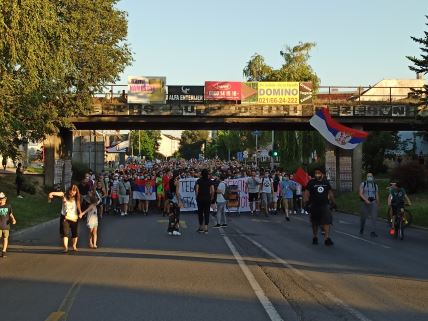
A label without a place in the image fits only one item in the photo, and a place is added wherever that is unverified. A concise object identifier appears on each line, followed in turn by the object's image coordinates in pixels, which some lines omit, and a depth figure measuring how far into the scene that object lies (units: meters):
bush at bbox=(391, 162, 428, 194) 32.19
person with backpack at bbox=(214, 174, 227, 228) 19.38
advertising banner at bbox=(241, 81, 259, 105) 39.94
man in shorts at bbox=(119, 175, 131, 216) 26.67
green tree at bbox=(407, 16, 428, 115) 28.36
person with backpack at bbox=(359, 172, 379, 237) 16.99
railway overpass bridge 38.78
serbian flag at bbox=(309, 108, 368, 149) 23.33
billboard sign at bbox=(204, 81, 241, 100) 39.97
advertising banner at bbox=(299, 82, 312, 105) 39.50
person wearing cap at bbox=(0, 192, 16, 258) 12.94
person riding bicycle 16.88
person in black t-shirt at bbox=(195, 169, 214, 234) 17.31
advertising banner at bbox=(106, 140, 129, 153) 52.91
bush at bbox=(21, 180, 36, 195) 32.84
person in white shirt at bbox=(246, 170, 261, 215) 26.09
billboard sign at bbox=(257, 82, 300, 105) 39.84
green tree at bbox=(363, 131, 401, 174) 49.22
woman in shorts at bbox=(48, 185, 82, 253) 13.55
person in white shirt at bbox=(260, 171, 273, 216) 25.83
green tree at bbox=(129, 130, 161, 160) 127.25
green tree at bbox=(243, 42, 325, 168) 50.62
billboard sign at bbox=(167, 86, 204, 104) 39.75
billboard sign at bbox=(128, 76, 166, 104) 39.59
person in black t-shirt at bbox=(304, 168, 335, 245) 14.44
